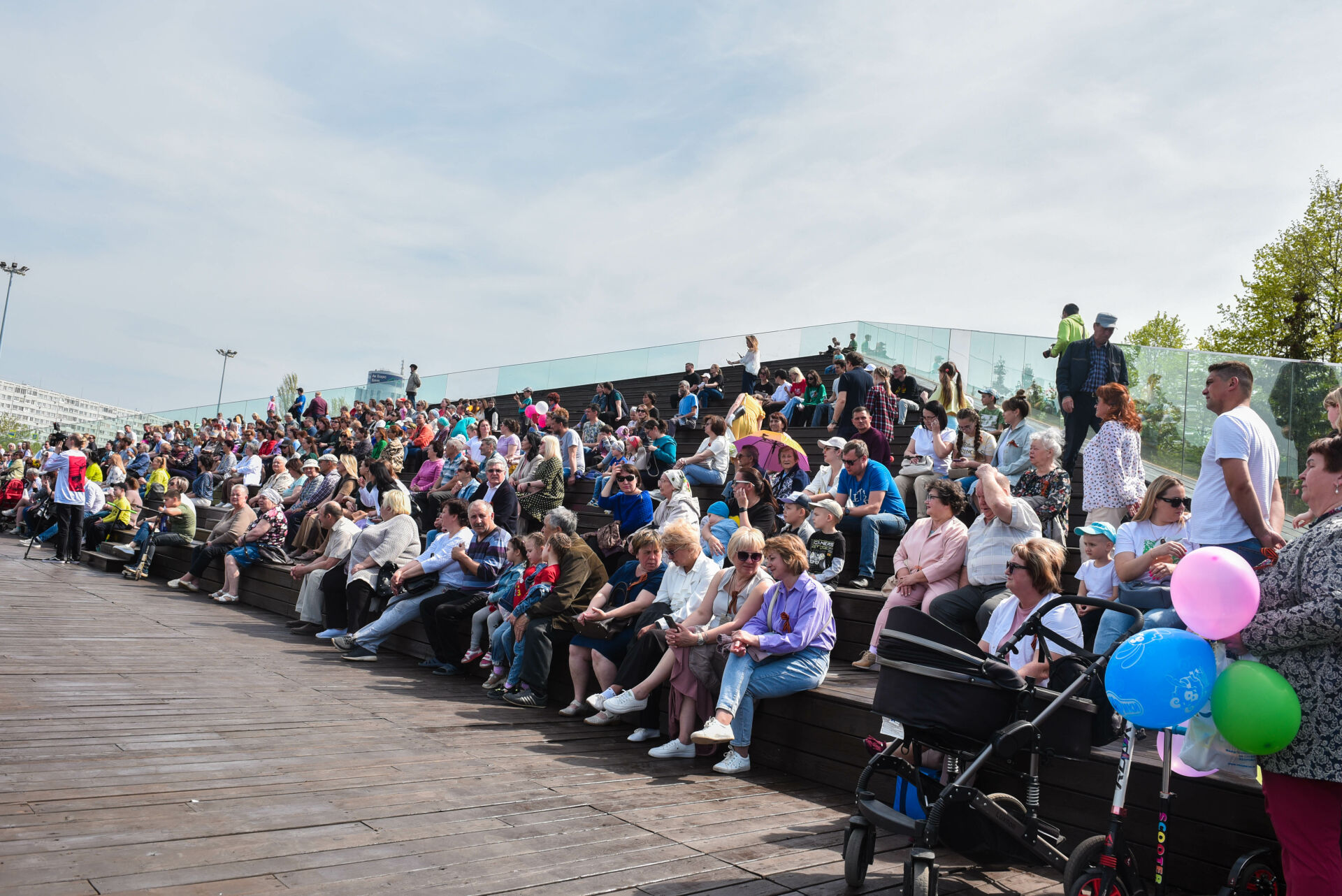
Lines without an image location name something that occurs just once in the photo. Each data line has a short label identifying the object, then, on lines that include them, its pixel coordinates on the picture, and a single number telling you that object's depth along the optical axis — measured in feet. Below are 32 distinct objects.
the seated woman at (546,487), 34.12
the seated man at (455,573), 25.66
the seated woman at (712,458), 34.83
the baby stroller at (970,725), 11.24
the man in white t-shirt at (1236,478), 12.97
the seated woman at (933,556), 19.47
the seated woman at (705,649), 18.15
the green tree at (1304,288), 70.44
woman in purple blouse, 17.20
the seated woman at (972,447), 29.58
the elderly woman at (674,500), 26.68
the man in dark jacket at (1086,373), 28.84
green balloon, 9.18
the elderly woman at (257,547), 36.11
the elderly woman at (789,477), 30.50
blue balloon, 9.84
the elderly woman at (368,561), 28.37
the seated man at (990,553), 18.35
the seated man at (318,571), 30.19
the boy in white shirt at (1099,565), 17.12
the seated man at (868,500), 25.14
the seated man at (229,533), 37.60
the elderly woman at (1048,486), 21.81
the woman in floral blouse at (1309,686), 8.98
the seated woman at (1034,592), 13.88
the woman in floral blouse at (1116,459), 20.44
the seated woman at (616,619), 21.11
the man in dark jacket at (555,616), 22.15
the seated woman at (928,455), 29.76
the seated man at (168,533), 41.16
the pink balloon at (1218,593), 9.87
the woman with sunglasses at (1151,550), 15.84
